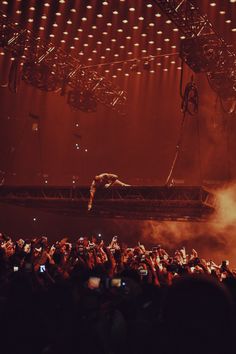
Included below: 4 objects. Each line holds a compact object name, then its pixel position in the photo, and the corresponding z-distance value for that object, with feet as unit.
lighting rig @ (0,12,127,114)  33.39
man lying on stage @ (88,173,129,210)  43.96
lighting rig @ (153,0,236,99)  27.81
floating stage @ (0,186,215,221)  41.39
